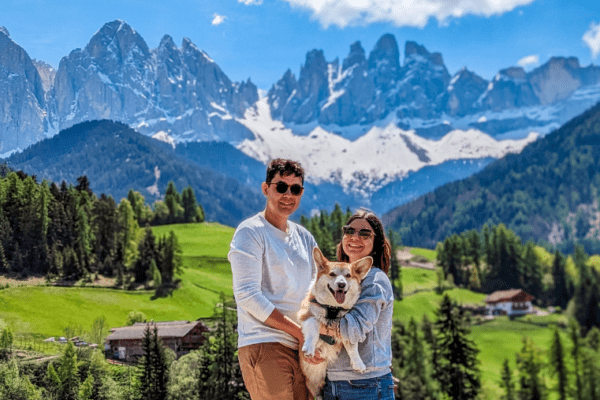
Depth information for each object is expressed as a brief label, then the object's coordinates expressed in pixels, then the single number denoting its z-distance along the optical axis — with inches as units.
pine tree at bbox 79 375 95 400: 1393.9
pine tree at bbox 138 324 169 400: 1644.9
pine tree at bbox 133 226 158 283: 2405.0
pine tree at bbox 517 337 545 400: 2508.6
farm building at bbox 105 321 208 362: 1747.0
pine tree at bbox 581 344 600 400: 2598.4
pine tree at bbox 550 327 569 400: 2576.3
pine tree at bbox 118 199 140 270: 2375.7
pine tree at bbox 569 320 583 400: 2655.0
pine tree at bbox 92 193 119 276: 2135.8
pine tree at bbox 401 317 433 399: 2440.9
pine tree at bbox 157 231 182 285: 2709.2
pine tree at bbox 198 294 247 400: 1776.6
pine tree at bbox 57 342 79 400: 1381.6
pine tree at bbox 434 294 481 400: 2164.1
